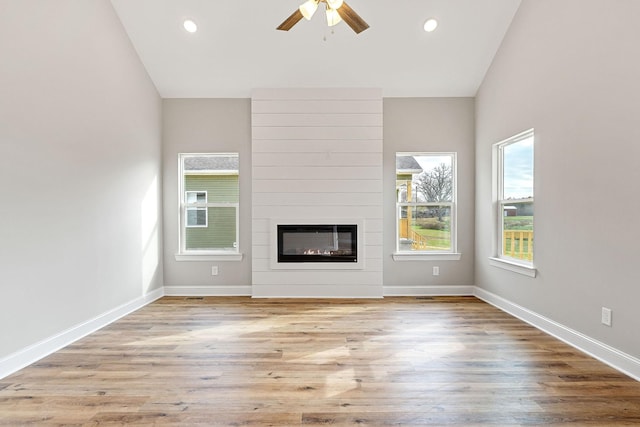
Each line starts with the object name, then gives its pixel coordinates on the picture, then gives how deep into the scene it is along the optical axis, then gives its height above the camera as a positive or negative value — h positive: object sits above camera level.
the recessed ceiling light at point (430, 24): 3.92 +2.17
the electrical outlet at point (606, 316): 2.62 -0.77
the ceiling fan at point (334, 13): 2.52 +1.52
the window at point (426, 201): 4.93 +0.20
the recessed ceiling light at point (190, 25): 3.92 +2.16
